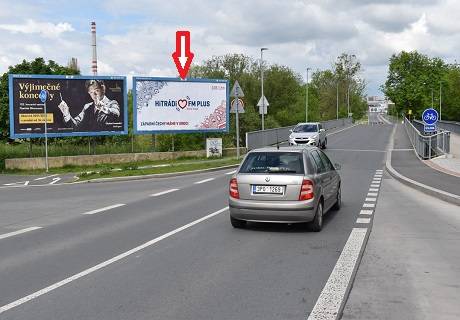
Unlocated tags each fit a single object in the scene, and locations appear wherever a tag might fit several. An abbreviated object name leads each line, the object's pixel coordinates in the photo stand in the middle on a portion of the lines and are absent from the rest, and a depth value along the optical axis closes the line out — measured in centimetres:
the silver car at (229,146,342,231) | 953
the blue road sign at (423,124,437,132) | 2686
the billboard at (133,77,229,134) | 2939
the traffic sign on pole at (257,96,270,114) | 3338
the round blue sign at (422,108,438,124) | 2678
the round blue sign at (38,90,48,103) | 2535
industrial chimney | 5291
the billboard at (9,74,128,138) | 2648
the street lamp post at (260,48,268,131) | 3347
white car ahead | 3403
